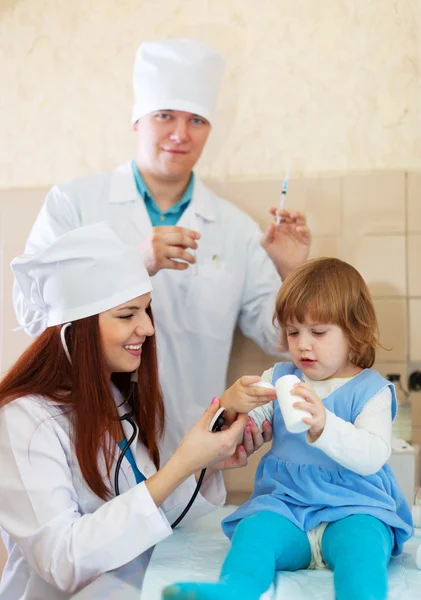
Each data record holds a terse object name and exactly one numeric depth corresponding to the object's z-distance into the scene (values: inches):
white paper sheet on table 51.7
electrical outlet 93.4
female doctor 57.4
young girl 50.3
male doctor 91.4
